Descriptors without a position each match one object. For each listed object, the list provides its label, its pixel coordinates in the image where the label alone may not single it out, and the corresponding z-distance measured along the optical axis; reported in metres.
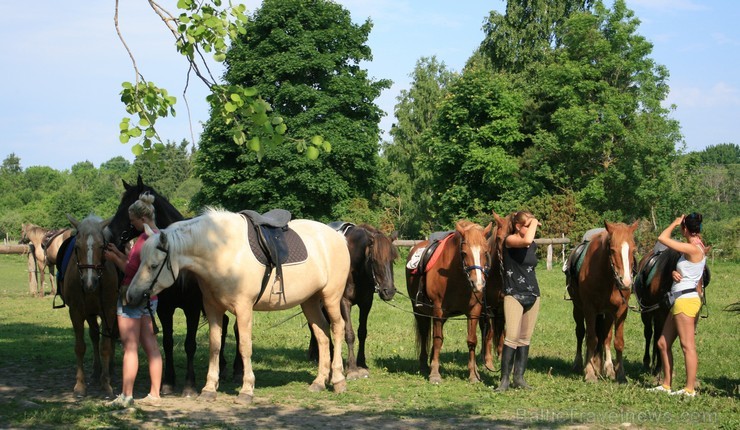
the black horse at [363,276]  10.17
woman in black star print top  9.08
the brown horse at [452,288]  9.20
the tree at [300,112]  37.84
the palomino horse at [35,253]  22.84
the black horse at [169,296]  8.48
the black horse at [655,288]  9.48
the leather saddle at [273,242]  8.43
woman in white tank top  8.56
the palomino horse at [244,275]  7.64
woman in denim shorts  7.72
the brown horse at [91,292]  8.05
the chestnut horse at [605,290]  9.09
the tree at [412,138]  57.25
